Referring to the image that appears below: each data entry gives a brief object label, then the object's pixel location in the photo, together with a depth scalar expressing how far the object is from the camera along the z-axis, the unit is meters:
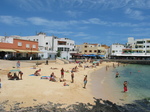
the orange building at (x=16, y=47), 32.28
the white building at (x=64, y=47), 54.66
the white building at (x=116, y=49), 68.88
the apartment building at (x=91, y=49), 66.85
